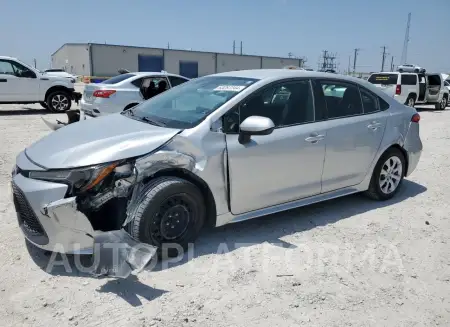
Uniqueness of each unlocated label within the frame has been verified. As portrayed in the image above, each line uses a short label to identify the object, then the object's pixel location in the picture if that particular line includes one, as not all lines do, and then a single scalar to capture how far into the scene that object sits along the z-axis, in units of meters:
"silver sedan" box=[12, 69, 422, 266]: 2.87
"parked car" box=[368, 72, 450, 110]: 16.44
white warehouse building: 45.75
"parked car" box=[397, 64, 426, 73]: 19.08
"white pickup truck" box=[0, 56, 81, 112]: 12.27
